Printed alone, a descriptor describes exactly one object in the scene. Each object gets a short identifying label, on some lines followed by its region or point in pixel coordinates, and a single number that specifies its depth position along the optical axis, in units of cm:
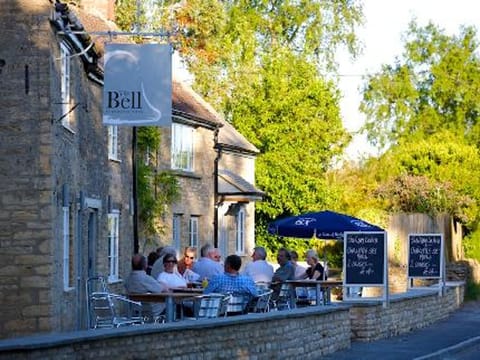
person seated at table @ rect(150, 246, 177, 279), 2452
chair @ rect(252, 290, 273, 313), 2078
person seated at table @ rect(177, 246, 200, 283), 2430
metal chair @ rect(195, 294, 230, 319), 1939
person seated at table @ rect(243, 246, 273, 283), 2602
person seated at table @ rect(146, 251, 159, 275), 2555
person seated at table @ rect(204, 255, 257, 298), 2022
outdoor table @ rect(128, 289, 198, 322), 1994
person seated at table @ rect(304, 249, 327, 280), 2817
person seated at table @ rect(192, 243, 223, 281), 2477
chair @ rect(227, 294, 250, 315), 2011
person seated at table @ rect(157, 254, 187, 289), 2227
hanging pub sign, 2055
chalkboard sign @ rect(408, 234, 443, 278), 3116
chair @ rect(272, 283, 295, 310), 2554
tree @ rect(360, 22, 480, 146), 6825
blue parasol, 2936
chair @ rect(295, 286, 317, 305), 2692
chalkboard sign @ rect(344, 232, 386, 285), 2486
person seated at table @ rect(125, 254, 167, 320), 2127
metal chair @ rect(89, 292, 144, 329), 1991
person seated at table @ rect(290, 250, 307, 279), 2870
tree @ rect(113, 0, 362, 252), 4897
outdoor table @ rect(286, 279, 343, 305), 2631
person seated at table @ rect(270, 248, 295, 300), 2708
